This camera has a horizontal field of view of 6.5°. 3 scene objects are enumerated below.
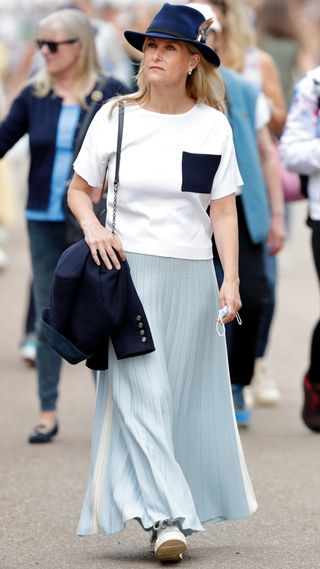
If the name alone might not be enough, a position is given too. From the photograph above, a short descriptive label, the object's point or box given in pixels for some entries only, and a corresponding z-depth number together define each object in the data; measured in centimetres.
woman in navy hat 960
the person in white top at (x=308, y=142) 1285
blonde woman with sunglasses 1299
